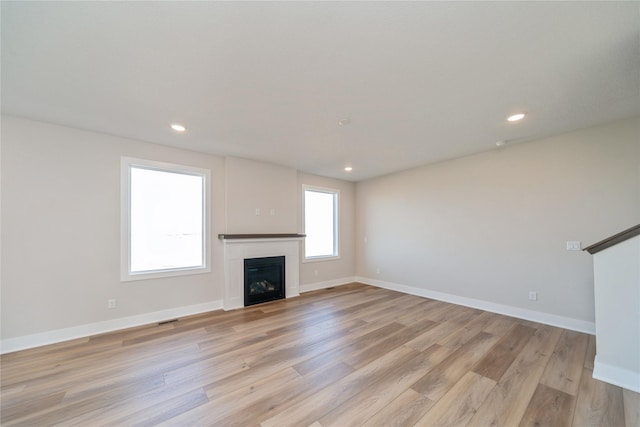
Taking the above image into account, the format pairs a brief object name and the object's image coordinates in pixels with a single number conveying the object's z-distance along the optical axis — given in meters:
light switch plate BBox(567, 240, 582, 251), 3.05
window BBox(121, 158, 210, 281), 3.31
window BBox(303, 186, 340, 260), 5.43
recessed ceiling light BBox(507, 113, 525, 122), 2.67
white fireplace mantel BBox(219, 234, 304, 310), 3.99
